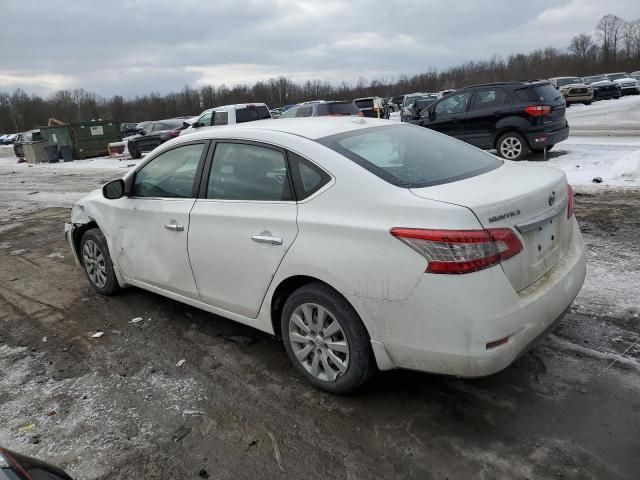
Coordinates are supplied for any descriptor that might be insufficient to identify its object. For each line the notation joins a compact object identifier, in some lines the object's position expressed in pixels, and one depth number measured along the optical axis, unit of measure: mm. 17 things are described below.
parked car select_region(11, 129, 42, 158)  32469
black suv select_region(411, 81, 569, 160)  11219
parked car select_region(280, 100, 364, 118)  17938
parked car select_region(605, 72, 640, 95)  39000
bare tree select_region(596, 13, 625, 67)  87812
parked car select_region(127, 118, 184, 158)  23500
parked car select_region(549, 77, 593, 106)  34094
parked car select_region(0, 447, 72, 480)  1653
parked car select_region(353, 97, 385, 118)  26359
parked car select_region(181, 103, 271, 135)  17344
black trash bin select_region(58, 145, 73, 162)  27891
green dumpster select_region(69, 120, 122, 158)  28203
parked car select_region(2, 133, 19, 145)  66312
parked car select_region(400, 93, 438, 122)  34375
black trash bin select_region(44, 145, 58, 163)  28109
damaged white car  2578
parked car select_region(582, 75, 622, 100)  36656
